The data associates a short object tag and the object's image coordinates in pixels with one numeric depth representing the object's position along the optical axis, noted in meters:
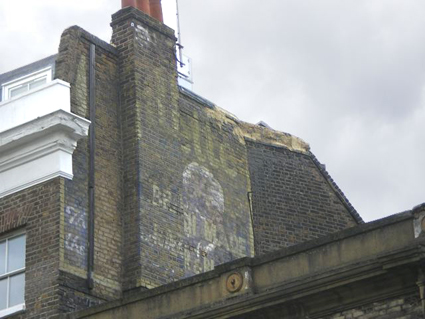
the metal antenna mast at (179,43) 29.55
